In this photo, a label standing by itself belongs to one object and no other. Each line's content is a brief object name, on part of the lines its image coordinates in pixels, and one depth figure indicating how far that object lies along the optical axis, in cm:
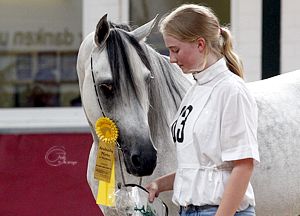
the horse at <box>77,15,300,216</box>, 771
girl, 611
